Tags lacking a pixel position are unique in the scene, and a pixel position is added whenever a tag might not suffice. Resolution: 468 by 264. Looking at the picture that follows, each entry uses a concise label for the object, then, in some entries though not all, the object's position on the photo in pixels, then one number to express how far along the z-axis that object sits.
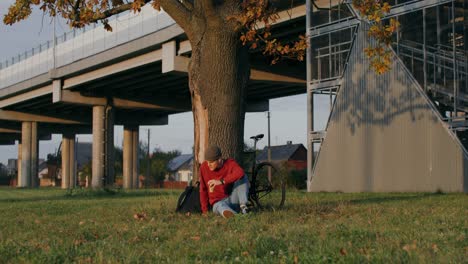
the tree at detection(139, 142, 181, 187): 104.56
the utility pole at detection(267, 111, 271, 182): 11.62
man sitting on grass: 10.02
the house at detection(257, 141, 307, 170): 91.66
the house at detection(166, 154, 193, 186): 127.98
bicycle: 11.09
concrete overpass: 41.94
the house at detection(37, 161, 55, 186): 115.36
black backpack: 10.77
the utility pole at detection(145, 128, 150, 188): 96.38
